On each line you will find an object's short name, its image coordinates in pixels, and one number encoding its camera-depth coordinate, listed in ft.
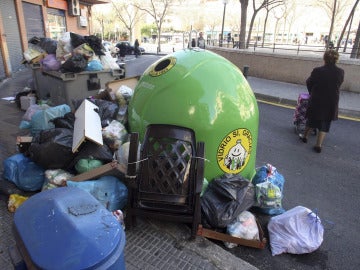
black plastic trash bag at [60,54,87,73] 18.20
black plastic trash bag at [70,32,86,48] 19.30
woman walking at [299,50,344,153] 15.76
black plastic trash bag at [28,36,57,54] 20.89
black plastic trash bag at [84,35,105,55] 19.58
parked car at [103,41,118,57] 28.40
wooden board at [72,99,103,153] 9.91
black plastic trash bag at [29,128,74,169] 10.18
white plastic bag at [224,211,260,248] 8.73
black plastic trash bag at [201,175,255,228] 8.64
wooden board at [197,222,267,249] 8.50
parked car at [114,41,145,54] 82.36
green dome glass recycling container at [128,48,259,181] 9.11
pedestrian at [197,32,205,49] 55.26
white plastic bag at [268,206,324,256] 8.69
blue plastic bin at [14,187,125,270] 3.75
